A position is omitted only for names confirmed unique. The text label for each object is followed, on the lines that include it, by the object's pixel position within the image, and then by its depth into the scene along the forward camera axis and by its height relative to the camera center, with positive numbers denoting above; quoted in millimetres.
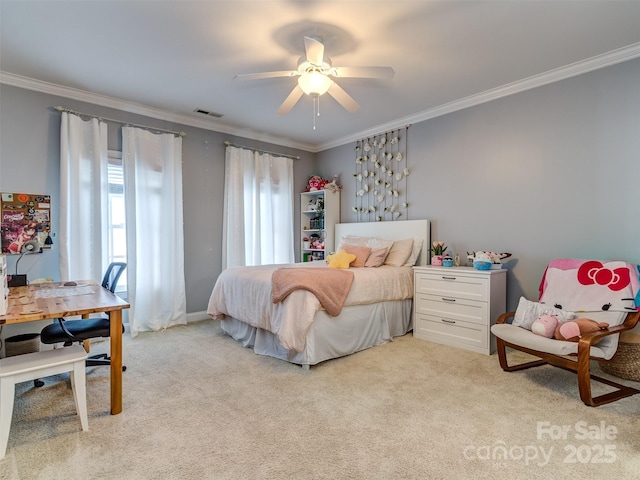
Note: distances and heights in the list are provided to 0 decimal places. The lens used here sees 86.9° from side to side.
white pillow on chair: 2590 -638
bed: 2822 -763
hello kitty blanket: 2484 -422
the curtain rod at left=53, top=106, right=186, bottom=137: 3457 +1273
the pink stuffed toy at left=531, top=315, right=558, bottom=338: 2461 -691
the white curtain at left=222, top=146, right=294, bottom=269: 4695 +346
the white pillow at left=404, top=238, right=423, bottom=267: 4072 -252
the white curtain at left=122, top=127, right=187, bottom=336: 3873 +48
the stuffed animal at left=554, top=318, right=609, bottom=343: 2357 -678
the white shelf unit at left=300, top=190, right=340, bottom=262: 5227 +210
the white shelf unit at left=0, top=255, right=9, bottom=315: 1748 -300
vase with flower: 3822 -226
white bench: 1701 -742
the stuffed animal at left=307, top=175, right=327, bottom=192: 5344 +789
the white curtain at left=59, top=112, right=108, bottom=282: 3428 +374
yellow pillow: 3846 -312
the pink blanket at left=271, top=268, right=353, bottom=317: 2859 -449
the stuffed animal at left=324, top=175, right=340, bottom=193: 5199 +717
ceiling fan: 2326 +1147
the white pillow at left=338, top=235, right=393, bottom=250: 4219 -121
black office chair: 2352 -698
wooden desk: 1786 -432
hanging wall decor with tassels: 4469 +779
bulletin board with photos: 3184 +123
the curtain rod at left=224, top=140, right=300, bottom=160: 4721 +1244
